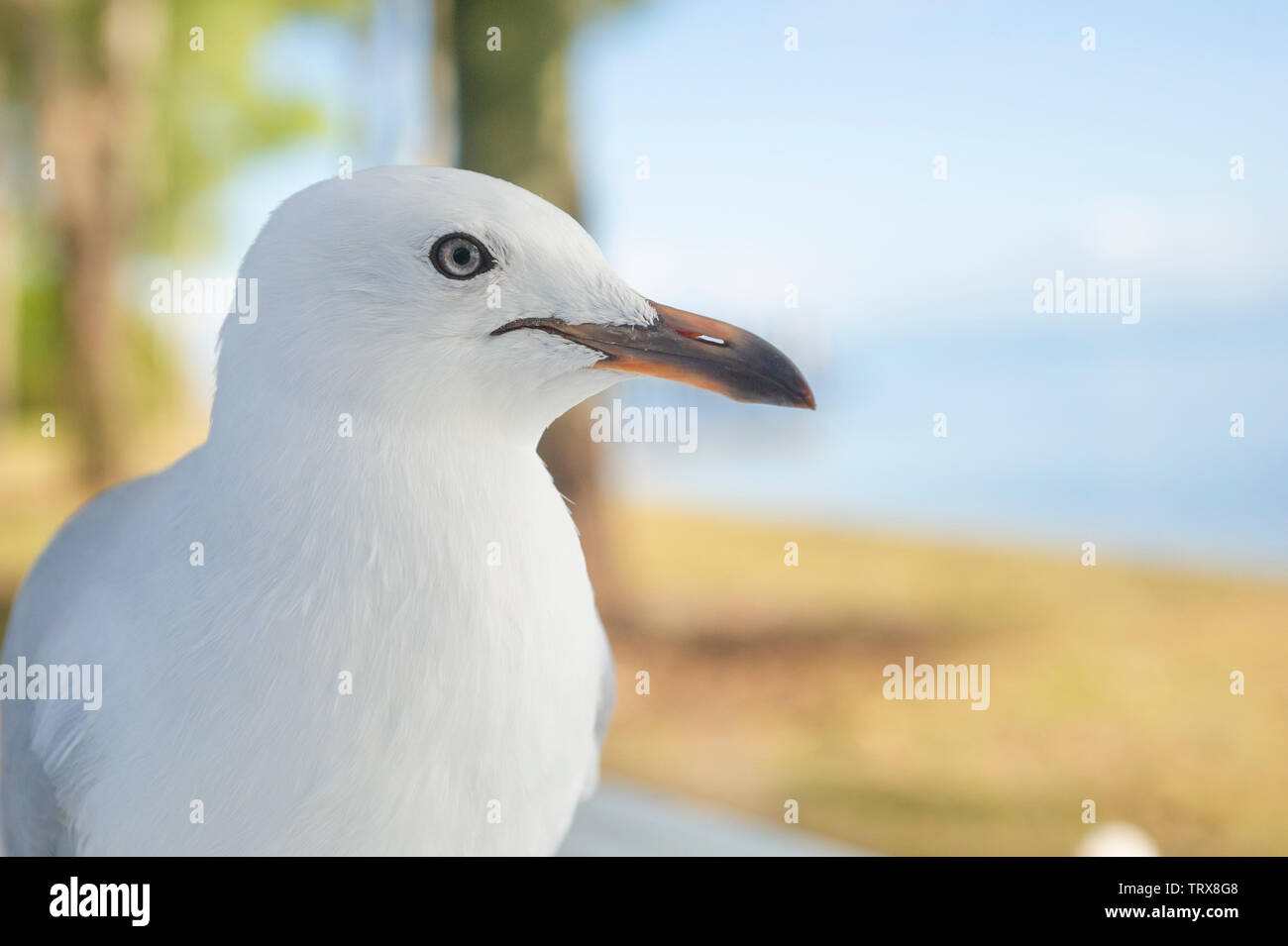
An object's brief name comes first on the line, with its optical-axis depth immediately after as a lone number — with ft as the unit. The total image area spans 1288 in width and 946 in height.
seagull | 1.39
